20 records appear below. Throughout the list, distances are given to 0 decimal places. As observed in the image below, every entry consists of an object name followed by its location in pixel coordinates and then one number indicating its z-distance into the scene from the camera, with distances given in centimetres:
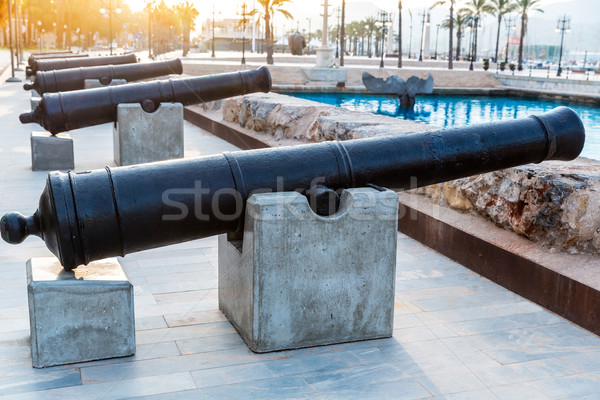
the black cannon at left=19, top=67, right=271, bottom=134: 782
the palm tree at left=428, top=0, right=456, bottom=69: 4447
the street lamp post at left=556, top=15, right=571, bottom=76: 5550
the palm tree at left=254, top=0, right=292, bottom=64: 3997
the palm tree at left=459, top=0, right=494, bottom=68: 6377
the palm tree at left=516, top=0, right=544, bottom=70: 5962
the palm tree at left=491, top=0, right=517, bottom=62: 6238
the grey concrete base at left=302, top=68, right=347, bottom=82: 3328
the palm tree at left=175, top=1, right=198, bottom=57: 5896
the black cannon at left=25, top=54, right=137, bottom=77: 1511
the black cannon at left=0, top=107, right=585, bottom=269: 320
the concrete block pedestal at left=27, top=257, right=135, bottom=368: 323
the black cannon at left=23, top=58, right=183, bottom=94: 1151
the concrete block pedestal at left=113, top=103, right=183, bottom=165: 835
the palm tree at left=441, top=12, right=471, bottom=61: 6168
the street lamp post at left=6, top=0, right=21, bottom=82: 2473
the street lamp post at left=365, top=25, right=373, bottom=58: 9250
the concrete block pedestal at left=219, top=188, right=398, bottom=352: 338
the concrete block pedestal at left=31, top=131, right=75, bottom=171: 828
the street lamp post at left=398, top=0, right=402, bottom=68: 4538
